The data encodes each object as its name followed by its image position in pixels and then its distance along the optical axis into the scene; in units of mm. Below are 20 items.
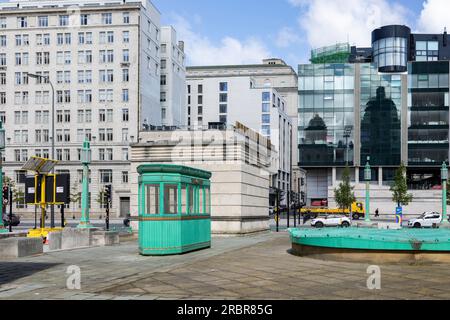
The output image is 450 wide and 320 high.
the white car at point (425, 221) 55141
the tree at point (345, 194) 77812
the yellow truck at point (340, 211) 77188
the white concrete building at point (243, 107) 117188
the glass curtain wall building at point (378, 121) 91250
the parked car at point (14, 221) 57388
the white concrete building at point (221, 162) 29250
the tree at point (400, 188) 74312
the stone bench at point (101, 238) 22573
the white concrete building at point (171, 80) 95750
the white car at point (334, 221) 56075
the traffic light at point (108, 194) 37469
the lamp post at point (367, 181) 38594
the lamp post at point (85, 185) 22208
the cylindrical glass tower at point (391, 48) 93500
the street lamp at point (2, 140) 19269
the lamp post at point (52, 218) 31303
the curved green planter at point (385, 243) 14734
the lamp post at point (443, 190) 35000
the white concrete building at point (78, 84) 84438
